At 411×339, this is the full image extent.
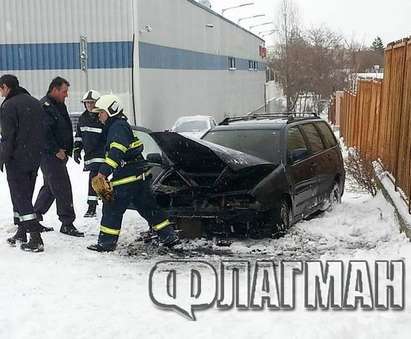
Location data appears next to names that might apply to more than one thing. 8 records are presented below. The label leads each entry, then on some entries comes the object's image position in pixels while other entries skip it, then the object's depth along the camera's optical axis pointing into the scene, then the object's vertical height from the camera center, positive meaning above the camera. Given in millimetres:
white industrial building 21750 +874
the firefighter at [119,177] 6422 -1099
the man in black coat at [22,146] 6398 -772
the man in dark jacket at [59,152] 7207 -923
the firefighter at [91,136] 8094 -836
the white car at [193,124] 20797 -1725
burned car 6965 -1266
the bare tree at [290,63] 44844 +850
